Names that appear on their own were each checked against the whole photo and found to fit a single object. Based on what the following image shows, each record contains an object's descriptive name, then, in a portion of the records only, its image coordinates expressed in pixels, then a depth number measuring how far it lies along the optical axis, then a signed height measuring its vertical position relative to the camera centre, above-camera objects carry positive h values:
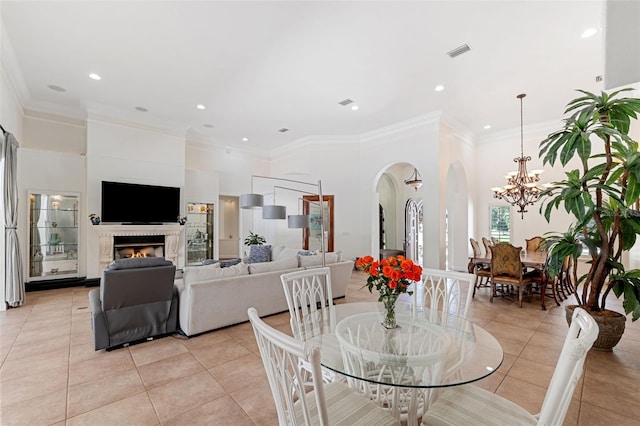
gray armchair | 3.03 -0.99
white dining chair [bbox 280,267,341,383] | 2.09 -0.82
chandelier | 5.82 +0.62
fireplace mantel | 6.03 -0.43
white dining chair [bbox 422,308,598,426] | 0.99 -0.99
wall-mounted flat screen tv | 6.03 +0.28
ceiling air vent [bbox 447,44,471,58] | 3.86 +2.30
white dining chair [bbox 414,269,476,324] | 2.27 -0.66
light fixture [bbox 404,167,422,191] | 7.86 +0.93
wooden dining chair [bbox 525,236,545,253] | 6.34 -0.66
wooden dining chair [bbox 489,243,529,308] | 4.65 -0.87
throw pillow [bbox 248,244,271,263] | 6.68 -0.92
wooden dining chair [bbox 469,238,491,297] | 5.21 -1.07
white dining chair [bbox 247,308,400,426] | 0.96 -0.71
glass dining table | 1.51 -0.83
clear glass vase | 1.96 -0.69
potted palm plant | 2.78 +0.10
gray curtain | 4.43 -0.19
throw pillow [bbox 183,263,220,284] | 3.38 -0.71
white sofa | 3.37 -1.00
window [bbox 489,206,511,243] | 7.67 -0.21
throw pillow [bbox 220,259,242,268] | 5.59 -0.96
